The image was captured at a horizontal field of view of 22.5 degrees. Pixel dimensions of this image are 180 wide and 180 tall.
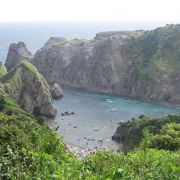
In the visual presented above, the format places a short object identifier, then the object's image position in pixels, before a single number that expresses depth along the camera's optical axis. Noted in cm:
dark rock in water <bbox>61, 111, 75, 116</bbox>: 13375
